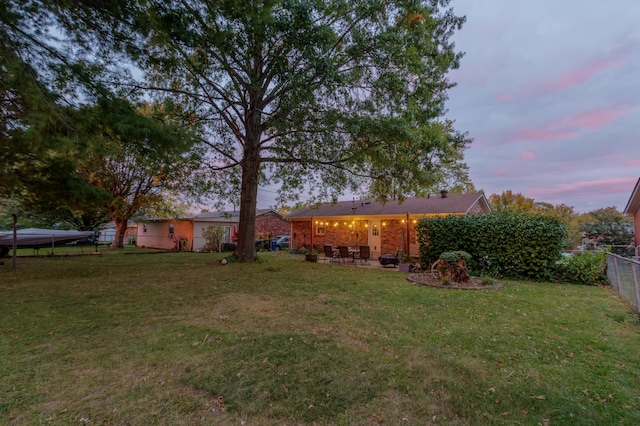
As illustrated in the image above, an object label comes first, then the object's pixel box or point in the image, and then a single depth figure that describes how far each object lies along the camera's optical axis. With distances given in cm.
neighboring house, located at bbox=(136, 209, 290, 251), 2252
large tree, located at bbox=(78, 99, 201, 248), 582
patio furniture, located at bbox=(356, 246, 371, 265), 1384
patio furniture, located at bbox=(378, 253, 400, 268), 1332
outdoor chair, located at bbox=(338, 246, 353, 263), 1402
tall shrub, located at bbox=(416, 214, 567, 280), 973
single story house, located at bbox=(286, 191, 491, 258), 1581
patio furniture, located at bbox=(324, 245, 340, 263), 1487
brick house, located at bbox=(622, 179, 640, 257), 1239
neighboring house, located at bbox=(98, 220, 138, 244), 3228
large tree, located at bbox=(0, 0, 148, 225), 489
